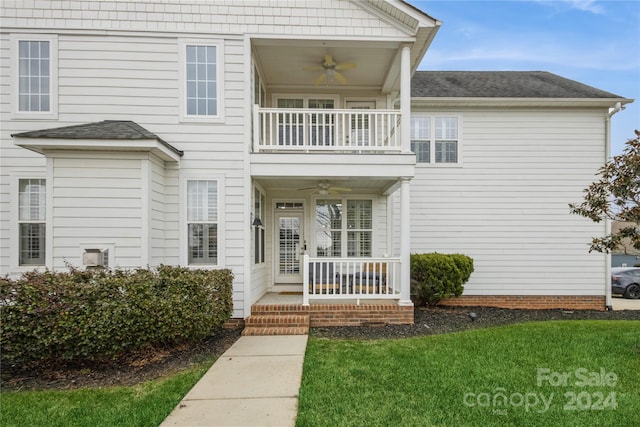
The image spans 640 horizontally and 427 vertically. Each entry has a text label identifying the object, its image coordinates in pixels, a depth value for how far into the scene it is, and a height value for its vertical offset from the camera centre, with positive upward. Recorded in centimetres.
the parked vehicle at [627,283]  1222 -198
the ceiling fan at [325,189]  823 +87
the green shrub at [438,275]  858 -122
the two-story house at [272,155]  647 +149
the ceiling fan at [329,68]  759 +354
